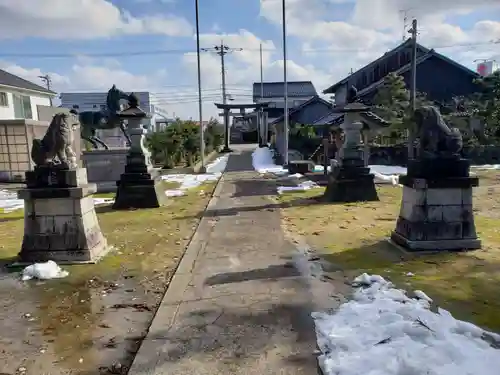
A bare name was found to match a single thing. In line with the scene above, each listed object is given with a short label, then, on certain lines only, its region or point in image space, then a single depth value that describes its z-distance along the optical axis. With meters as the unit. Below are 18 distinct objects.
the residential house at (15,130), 19.09
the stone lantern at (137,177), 10.90
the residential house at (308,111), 34.16
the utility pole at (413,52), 19.70
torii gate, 35.19
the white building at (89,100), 48.19
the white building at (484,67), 30.17
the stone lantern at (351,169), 10.89
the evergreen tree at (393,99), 23.80
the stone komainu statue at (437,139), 5.87
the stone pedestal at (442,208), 5.84
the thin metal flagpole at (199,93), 20.22
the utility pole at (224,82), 37.72
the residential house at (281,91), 54.62
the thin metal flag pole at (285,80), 21.25
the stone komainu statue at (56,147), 5.86
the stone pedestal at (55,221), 5.79
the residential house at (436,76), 26.58
